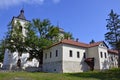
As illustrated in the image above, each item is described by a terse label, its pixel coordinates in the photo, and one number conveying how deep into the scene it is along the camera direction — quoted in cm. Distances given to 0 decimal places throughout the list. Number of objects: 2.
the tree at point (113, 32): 2204
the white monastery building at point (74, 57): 1687
